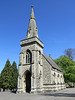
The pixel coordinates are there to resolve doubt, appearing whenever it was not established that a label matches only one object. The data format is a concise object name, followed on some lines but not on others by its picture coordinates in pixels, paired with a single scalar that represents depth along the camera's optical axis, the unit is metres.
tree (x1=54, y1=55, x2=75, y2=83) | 35.12
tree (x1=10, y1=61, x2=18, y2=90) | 33.35
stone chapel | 19.97
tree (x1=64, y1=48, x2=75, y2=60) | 42.47
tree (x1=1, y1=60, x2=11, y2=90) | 31.91
